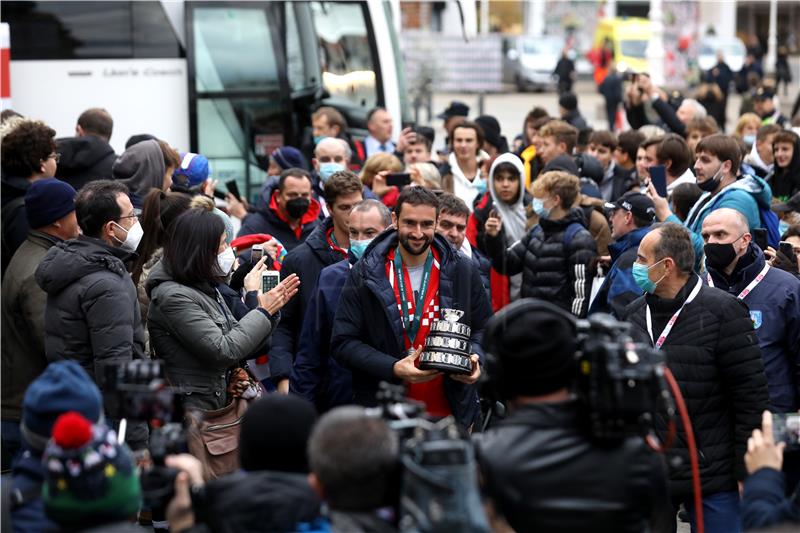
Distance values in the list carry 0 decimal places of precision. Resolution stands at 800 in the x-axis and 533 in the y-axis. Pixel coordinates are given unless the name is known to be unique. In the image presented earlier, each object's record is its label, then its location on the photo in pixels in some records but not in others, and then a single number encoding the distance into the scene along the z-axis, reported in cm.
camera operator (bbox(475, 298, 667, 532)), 726
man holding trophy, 1173
